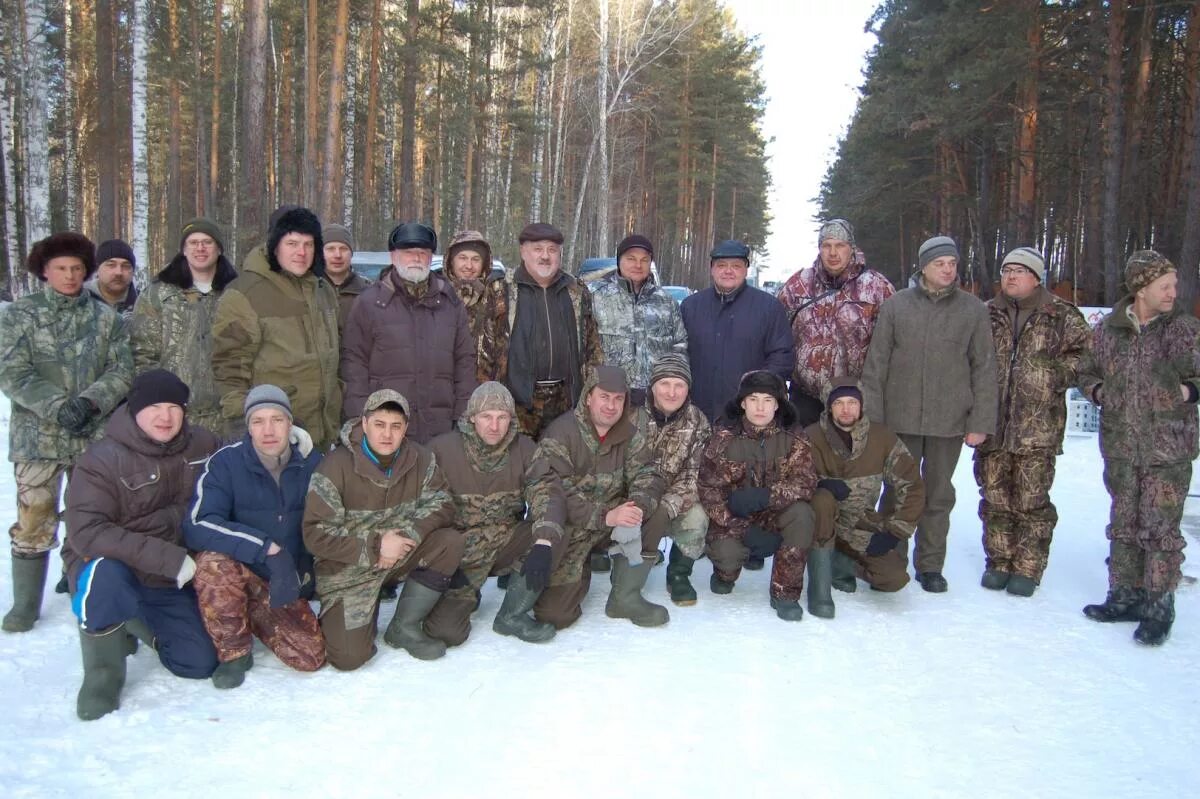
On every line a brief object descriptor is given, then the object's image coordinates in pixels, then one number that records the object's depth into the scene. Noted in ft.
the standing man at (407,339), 14.10
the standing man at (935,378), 15.21
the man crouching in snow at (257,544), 10.87
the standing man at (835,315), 16.03
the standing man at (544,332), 15.64
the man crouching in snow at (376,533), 11.51
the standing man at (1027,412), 15.03
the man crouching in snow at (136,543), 9.95
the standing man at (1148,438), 13.23
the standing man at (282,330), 13.25
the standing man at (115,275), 15.69
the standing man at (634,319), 16.14
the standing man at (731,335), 15.97
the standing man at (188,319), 13.61
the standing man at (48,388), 12.21
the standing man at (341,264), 16.61
